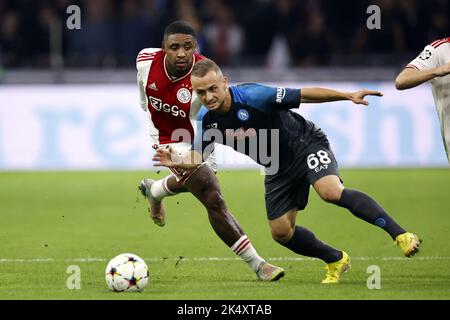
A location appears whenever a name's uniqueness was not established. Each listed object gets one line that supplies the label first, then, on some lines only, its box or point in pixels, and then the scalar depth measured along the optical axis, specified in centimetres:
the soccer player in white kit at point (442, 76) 1647
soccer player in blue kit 1606
